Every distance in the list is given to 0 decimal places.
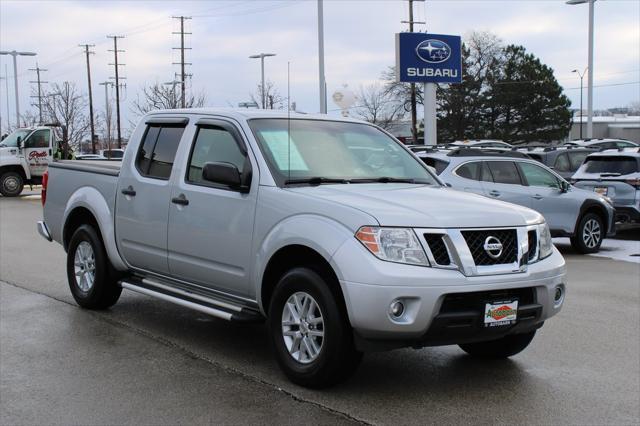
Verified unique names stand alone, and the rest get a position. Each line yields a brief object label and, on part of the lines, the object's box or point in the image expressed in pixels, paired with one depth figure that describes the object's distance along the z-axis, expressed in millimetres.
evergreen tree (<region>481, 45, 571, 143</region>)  69375
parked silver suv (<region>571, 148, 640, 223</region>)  13945
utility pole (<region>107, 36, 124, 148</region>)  64462
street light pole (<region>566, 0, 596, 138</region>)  30156
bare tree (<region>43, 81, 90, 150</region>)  63812
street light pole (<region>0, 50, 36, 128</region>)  48422
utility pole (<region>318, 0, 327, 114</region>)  25062
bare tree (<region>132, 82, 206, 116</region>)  60322
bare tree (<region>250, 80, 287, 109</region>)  53762
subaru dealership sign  26759
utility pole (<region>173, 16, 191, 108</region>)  64656
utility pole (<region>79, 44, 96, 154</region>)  59044
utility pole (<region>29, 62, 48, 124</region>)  68244
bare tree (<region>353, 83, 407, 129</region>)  72438
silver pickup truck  4586
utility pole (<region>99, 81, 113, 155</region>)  69450
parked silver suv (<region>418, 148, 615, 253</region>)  12383
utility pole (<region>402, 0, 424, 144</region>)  50719
